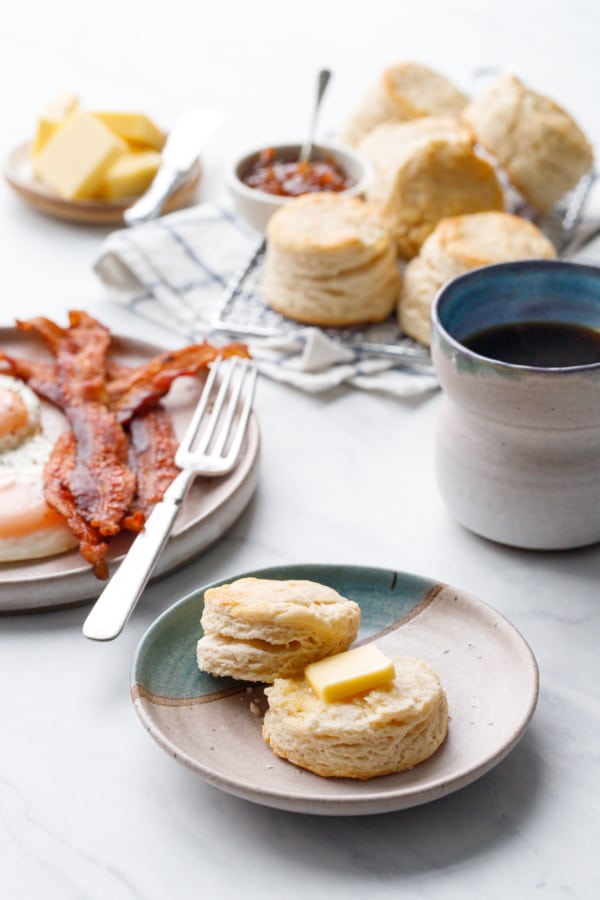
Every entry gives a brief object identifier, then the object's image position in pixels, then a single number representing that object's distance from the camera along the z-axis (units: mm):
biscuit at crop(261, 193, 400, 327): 1164
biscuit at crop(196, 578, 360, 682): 885
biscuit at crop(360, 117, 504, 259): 1223
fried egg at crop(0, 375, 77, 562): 980
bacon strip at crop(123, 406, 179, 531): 1012
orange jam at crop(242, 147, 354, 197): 1273
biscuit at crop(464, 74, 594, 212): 1263
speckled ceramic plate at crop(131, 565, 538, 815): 854
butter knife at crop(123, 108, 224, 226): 1254
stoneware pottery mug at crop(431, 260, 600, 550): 964
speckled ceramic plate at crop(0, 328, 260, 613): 961
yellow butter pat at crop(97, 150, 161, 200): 1334
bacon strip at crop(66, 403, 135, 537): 995
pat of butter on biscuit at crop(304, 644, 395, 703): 866
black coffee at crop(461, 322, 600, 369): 1009
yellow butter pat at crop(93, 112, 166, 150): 1364
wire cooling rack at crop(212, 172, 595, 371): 1177
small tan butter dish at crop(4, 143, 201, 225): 1328
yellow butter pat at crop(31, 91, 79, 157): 1347
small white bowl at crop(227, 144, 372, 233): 1249
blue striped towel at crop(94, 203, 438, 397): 1164
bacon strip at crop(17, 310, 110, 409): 1084
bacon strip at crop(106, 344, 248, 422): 1087
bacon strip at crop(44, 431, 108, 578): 971
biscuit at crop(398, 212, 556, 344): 1153
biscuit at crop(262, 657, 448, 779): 857
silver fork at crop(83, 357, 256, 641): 933
